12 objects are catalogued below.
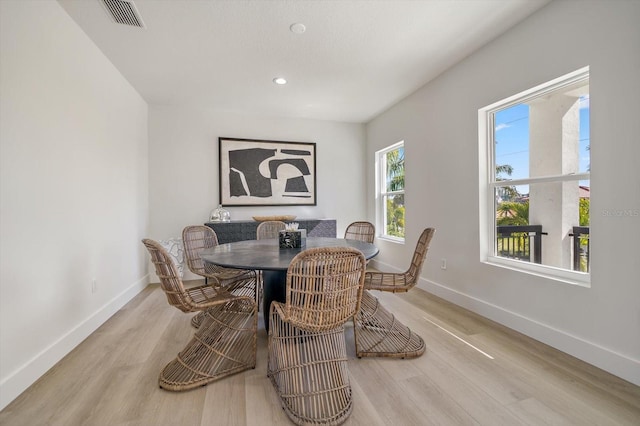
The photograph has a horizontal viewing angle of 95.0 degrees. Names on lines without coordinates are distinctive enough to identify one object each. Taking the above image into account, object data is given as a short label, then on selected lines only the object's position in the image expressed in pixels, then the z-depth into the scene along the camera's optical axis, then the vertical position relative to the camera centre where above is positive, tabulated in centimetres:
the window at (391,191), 445 +31
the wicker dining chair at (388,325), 211 -93
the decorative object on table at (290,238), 239 -22
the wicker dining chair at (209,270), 254 -54
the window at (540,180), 216 +25
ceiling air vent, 212 +152
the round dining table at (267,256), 181 -31
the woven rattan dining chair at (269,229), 358 -21
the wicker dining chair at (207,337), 174 -87
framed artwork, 460 +63
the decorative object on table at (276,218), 445 -10
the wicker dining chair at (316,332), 147 -72
